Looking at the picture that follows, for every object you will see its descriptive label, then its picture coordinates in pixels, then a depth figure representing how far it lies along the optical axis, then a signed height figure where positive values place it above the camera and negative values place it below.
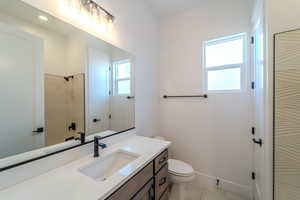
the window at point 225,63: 1.92 +0.53
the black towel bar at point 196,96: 2.10 +0.03
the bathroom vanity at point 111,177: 0.71 -0.51
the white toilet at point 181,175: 1.66 -0.98
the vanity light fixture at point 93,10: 1.13 +0.83
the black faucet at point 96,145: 1.16 -0.43
